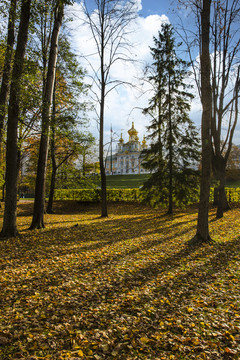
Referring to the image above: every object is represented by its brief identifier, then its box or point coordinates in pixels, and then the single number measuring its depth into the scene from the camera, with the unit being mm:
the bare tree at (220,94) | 10758
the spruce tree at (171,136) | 13352
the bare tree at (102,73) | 11883
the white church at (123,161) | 92344
